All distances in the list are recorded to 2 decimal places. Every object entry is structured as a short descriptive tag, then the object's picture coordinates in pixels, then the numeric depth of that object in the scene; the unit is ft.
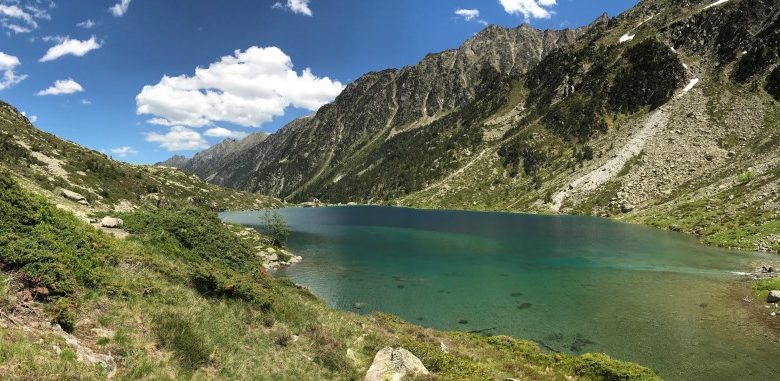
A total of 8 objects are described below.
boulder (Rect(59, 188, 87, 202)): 250.33
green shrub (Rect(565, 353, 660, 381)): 85.81
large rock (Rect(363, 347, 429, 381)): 65.21
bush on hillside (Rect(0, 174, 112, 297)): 54.49
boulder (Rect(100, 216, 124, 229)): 112.98
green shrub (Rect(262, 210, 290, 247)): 305.73
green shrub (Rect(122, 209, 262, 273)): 110.52
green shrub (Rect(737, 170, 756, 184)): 362.45
